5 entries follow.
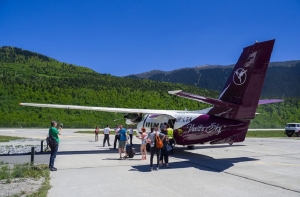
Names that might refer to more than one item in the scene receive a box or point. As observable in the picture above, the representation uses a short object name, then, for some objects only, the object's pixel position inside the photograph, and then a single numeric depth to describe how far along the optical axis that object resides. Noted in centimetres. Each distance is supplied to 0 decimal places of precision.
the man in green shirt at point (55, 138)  1134
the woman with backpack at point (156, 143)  1177
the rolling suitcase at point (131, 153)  1507
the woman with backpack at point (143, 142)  1439
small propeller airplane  1293
